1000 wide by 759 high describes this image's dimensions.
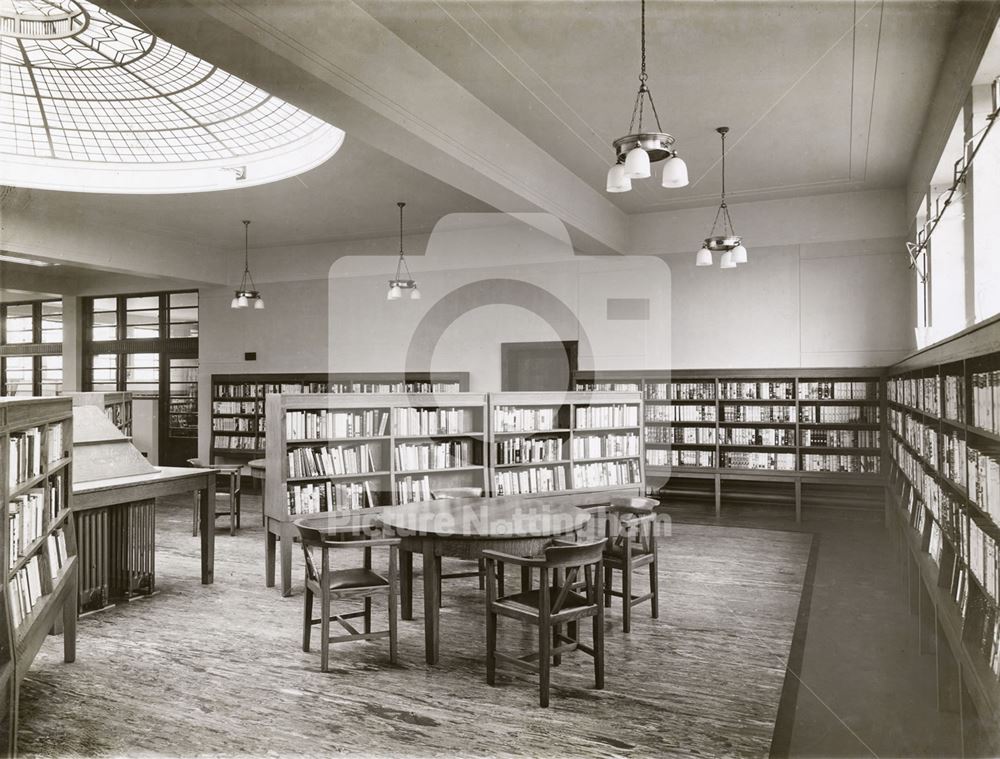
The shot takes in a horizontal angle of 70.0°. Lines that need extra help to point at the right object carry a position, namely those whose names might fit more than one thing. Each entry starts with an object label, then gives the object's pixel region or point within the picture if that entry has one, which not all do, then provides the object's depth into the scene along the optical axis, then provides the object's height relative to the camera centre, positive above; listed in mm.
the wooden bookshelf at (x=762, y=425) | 8836 -372
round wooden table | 4176 -791
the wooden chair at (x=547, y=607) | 3641 -1126
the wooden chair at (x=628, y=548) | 4812 -1086
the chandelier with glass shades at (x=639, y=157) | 4238 +1536
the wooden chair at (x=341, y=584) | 4109 -1110
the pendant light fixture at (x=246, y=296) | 10523 +1530
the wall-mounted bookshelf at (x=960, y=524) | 2666 -654
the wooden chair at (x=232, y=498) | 7849 -1123
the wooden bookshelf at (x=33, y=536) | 2764 -655
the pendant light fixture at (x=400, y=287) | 9688 +1557
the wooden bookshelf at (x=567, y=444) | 7102 -492
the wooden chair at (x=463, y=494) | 5643 -774
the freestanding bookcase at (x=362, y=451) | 5863 -471
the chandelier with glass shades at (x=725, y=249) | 7559 +1600
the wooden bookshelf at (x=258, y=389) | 11305 +164
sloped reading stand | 5004 -789
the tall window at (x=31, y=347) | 14180 +1064
